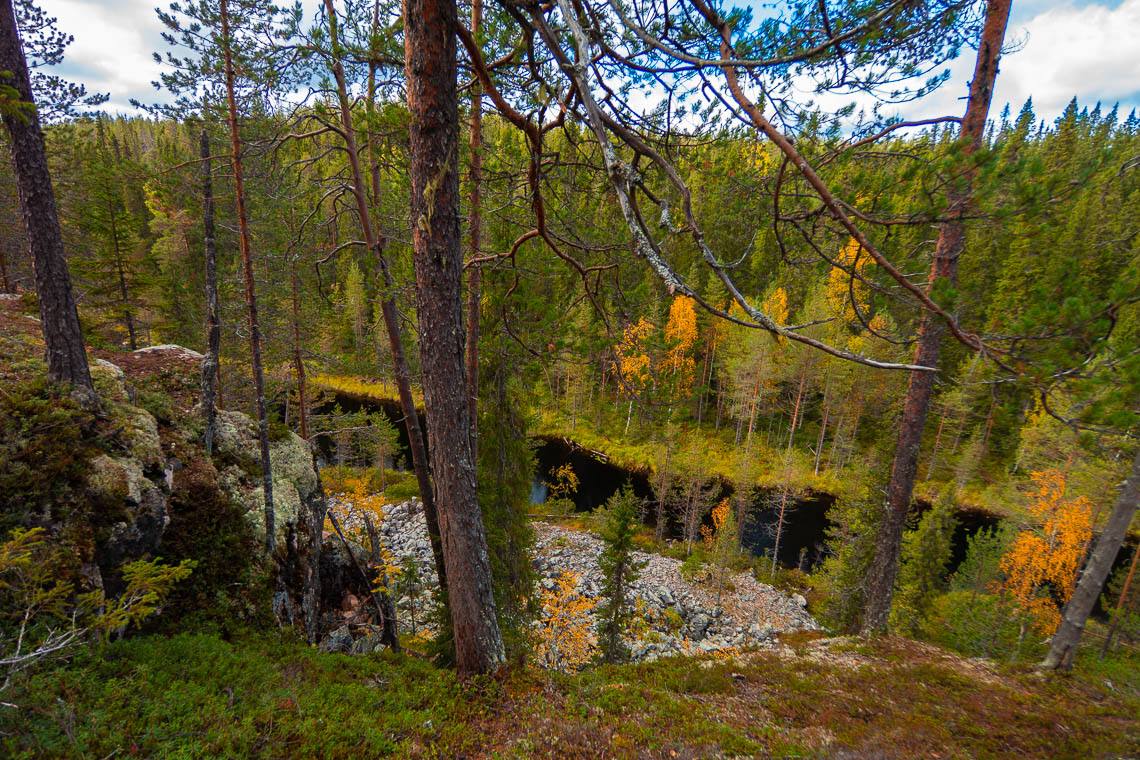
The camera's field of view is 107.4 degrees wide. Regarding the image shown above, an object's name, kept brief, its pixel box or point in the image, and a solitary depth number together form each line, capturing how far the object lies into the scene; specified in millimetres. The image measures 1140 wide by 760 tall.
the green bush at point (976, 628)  10562
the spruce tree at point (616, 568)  11469
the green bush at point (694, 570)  19234
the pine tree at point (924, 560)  14039
